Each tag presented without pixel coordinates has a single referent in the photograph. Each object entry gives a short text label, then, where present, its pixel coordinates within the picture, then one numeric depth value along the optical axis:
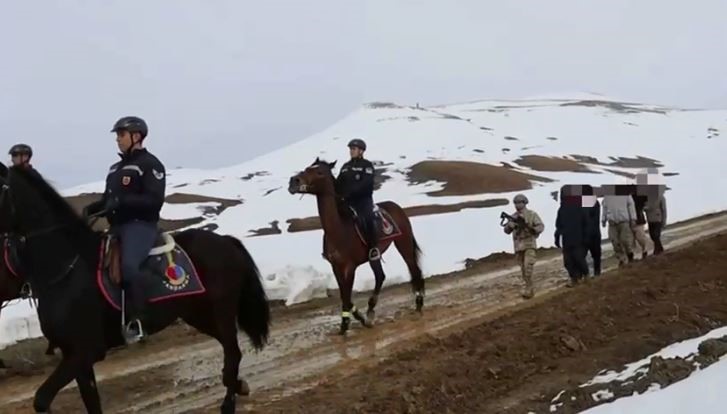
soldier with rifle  14.41
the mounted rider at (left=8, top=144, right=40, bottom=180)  10.72
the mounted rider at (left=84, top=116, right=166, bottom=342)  7.30
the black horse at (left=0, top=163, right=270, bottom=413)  6.86
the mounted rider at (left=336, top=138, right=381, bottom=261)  12.55
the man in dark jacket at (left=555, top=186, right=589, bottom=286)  15.09
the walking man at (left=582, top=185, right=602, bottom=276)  15.31
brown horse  12.05
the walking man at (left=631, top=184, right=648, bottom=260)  16.94
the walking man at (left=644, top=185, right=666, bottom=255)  17.23
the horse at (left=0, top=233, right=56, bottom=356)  9.91
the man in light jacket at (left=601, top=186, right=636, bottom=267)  16.50
